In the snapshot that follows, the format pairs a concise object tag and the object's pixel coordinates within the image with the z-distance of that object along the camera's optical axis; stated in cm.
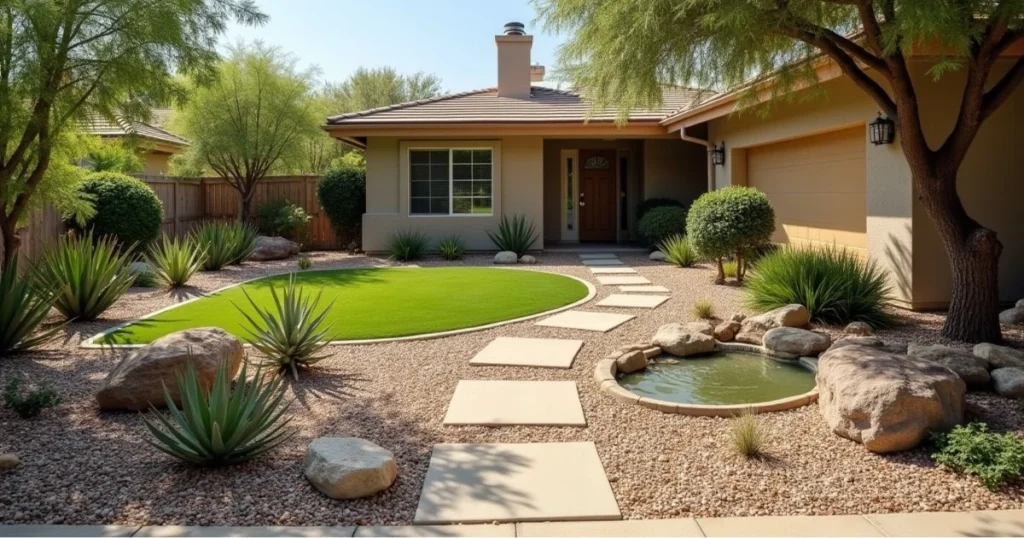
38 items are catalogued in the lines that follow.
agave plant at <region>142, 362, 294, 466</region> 418
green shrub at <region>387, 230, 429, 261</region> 1605
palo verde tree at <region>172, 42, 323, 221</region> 1797
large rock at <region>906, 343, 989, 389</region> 563
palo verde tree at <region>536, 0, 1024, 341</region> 651
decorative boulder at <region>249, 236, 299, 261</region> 1643
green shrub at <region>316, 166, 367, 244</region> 1812
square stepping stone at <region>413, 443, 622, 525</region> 373
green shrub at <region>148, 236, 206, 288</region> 1164
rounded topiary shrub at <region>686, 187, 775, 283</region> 1110
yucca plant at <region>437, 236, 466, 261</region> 1609
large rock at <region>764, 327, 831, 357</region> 698
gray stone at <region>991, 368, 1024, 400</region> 539
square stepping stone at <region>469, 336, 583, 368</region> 676
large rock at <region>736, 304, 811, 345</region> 769
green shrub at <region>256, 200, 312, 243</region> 1848
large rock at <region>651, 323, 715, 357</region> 725
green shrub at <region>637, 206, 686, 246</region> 1652
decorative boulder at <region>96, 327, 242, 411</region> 534
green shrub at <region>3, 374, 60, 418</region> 523
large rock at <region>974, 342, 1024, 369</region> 594
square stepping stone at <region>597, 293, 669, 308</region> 977
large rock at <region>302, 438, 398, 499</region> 388
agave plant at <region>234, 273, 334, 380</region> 634
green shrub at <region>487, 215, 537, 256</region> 1638
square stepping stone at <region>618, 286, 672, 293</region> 1109
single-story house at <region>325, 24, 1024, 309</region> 911
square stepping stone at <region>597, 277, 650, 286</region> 1196
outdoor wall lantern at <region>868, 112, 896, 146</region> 898
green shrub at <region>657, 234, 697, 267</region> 1404
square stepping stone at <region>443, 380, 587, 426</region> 514
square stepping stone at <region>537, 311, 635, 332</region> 838
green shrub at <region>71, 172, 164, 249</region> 1376
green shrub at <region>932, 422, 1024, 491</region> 405
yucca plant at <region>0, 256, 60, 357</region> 699
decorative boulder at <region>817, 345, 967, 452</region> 452
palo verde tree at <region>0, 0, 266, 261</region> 713
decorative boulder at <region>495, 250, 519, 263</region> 1546
